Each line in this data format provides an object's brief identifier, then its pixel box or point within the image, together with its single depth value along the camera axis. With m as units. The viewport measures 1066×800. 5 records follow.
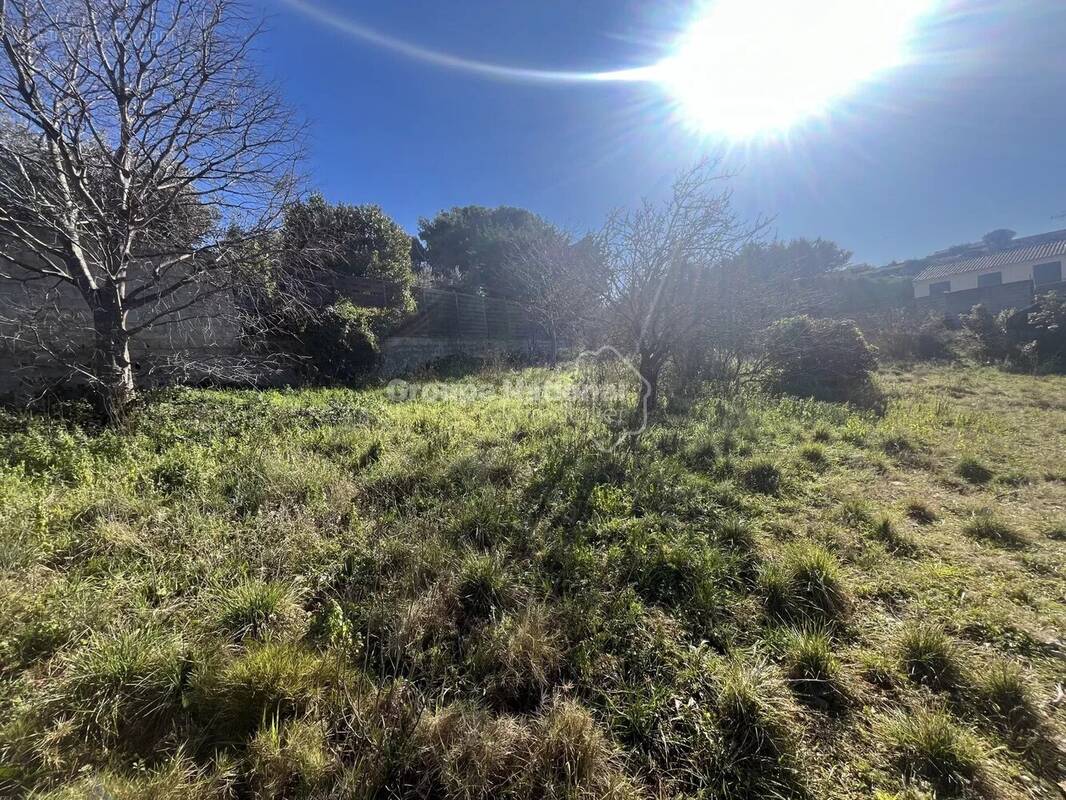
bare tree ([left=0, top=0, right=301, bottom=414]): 3.87
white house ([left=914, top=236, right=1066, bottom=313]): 18.81
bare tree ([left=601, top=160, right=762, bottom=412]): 5.74
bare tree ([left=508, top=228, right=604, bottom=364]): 6.94
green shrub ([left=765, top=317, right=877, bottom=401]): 8.35
